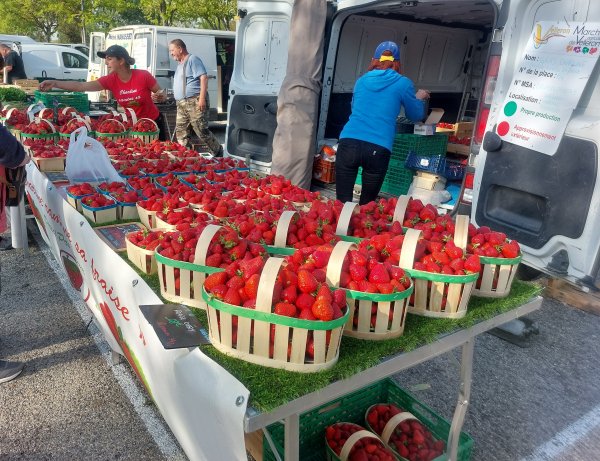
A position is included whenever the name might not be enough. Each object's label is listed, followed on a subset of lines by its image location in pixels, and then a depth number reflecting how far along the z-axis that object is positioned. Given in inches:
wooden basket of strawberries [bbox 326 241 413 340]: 73.2
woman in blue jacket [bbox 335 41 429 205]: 161.5
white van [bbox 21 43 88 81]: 687.7
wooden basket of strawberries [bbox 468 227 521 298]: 88.0
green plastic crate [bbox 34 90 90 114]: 262.5
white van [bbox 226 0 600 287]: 124.9
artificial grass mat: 64.0
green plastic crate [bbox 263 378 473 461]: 94.8
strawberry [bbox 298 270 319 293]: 68.9
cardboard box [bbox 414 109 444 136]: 235.0
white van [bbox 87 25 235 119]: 431.8
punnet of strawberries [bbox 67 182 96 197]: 134.0
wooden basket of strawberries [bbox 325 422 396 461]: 90.0
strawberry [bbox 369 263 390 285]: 75.0
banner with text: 65.1
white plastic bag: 151.4
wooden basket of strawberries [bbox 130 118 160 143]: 219.9
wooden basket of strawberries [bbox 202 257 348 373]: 64.5
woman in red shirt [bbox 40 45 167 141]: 231.5
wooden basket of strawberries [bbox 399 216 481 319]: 80.0
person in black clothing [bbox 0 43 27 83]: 474.3
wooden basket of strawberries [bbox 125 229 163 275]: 95.7
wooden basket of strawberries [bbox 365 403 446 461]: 94.9
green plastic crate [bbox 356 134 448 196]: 233.0
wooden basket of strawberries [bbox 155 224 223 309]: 81.8
